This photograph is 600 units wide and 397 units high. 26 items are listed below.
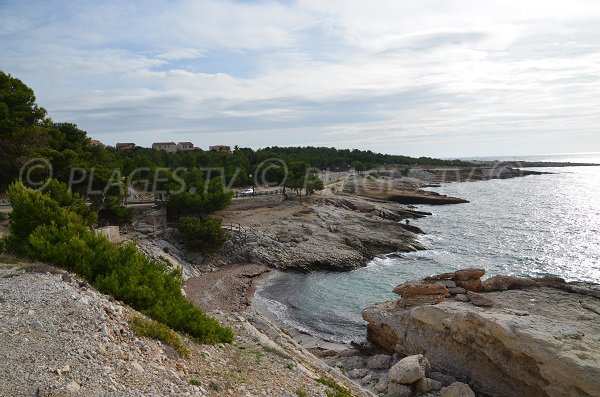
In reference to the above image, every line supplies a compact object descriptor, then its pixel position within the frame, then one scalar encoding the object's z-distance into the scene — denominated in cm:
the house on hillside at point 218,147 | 13289
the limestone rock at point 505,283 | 2059
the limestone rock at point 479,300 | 1803
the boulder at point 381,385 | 1511
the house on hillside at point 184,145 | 13356
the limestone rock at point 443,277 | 2193
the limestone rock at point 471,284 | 2077
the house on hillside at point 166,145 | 13362
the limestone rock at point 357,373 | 1669
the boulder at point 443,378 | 1562
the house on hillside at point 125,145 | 12402
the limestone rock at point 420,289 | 2033
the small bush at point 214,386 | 950
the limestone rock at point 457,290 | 2017
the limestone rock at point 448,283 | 2078
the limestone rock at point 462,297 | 1898
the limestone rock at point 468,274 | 2141
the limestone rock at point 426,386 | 1480
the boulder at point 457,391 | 1436
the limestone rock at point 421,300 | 1966
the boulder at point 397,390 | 1466
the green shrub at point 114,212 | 3422
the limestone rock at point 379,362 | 1778
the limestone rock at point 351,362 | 1777
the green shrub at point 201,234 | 3425
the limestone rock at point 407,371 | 1485
